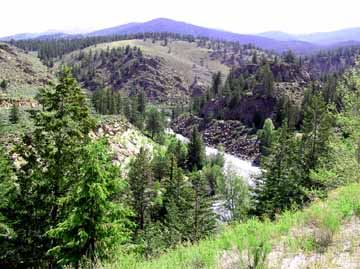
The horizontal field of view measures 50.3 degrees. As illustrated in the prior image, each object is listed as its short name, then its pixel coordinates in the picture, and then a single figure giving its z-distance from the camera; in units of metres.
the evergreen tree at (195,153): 78.38
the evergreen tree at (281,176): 32.44
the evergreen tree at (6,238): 16.62
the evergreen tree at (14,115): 46.74
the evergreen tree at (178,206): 34.42
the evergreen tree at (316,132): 34.00
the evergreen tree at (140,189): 43.28
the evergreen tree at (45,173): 16.62
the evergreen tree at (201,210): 35.06
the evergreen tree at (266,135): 88.31
